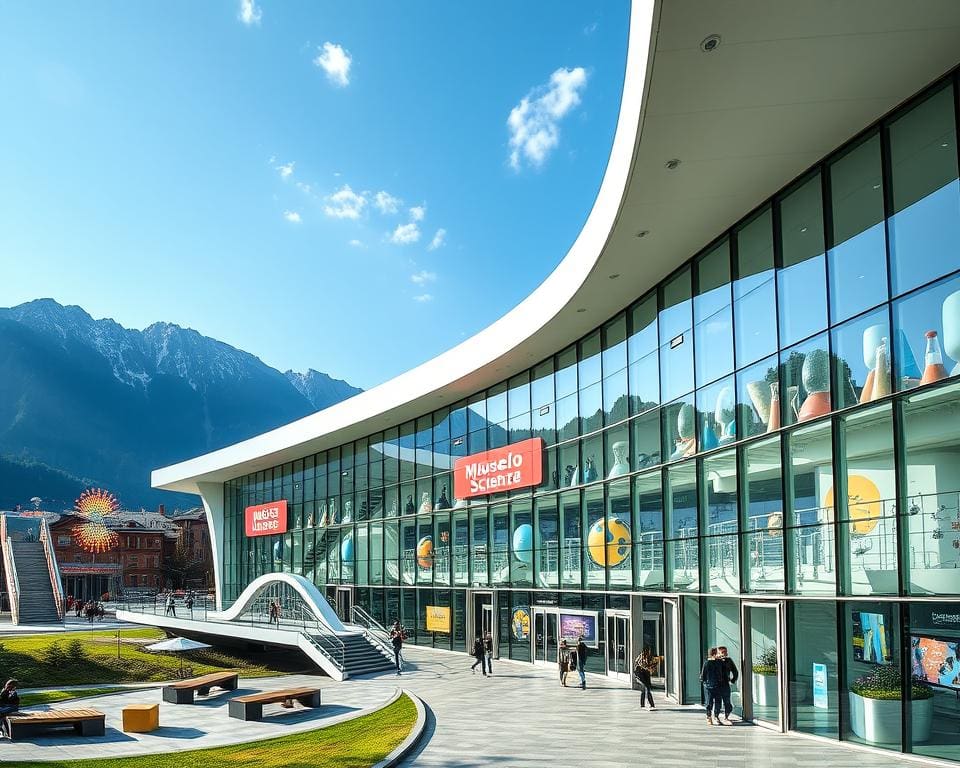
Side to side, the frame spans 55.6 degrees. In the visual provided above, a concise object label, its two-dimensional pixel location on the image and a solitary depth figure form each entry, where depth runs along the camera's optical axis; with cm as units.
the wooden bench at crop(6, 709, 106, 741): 2019
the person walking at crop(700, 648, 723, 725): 1825
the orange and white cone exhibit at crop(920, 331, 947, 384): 1393
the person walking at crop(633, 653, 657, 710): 2031
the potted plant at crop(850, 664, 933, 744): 1407
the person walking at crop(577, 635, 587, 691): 2434
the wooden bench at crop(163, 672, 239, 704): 2559
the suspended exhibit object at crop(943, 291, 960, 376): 1363
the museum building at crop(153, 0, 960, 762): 1362
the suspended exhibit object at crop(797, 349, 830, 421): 1670
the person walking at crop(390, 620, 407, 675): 3014
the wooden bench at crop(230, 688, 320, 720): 2200
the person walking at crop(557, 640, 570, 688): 2536
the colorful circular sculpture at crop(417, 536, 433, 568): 3684
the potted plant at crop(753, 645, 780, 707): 1803
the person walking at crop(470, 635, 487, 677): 2852
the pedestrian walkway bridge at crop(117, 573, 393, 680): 3158
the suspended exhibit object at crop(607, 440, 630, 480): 2512
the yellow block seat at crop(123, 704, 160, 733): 2083
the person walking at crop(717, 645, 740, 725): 1820
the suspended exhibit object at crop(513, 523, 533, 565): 3072
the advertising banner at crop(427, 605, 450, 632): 3588
